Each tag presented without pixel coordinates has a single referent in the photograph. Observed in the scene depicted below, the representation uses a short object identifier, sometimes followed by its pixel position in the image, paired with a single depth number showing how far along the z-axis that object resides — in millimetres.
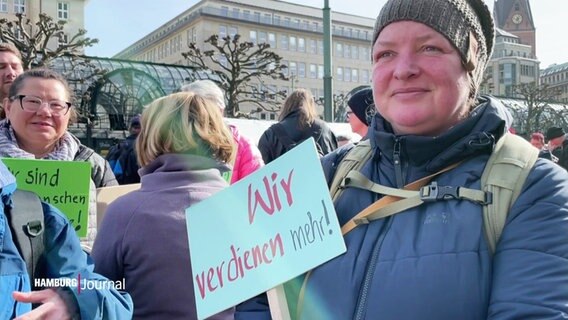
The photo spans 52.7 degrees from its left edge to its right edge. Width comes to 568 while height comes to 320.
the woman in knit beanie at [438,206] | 1220
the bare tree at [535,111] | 44500
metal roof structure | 26178
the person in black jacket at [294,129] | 5117
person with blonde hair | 2107
